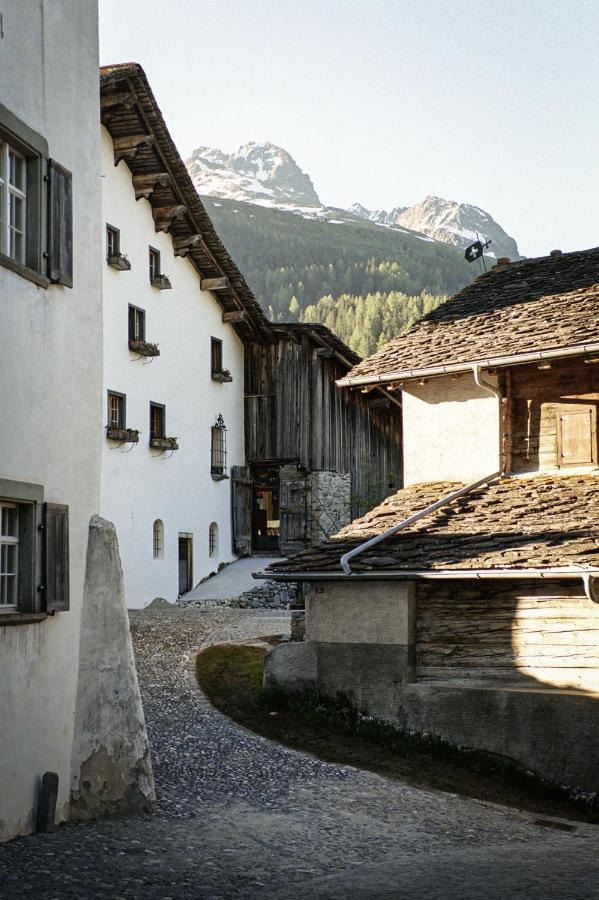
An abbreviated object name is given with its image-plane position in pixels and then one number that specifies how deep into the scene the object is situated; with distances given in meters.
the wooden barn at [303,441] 32.03
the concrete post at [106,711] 10.19
